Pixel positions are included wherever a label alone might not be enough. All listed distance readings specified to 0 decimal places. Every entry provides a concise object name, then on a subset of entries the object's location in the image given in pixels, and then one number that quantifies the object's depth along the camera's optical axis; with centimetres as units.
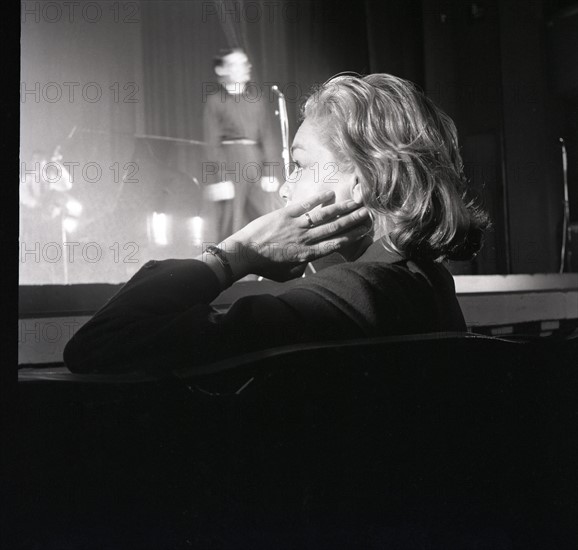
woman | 70
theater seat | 71
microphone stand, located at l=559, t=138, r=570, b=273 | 112
